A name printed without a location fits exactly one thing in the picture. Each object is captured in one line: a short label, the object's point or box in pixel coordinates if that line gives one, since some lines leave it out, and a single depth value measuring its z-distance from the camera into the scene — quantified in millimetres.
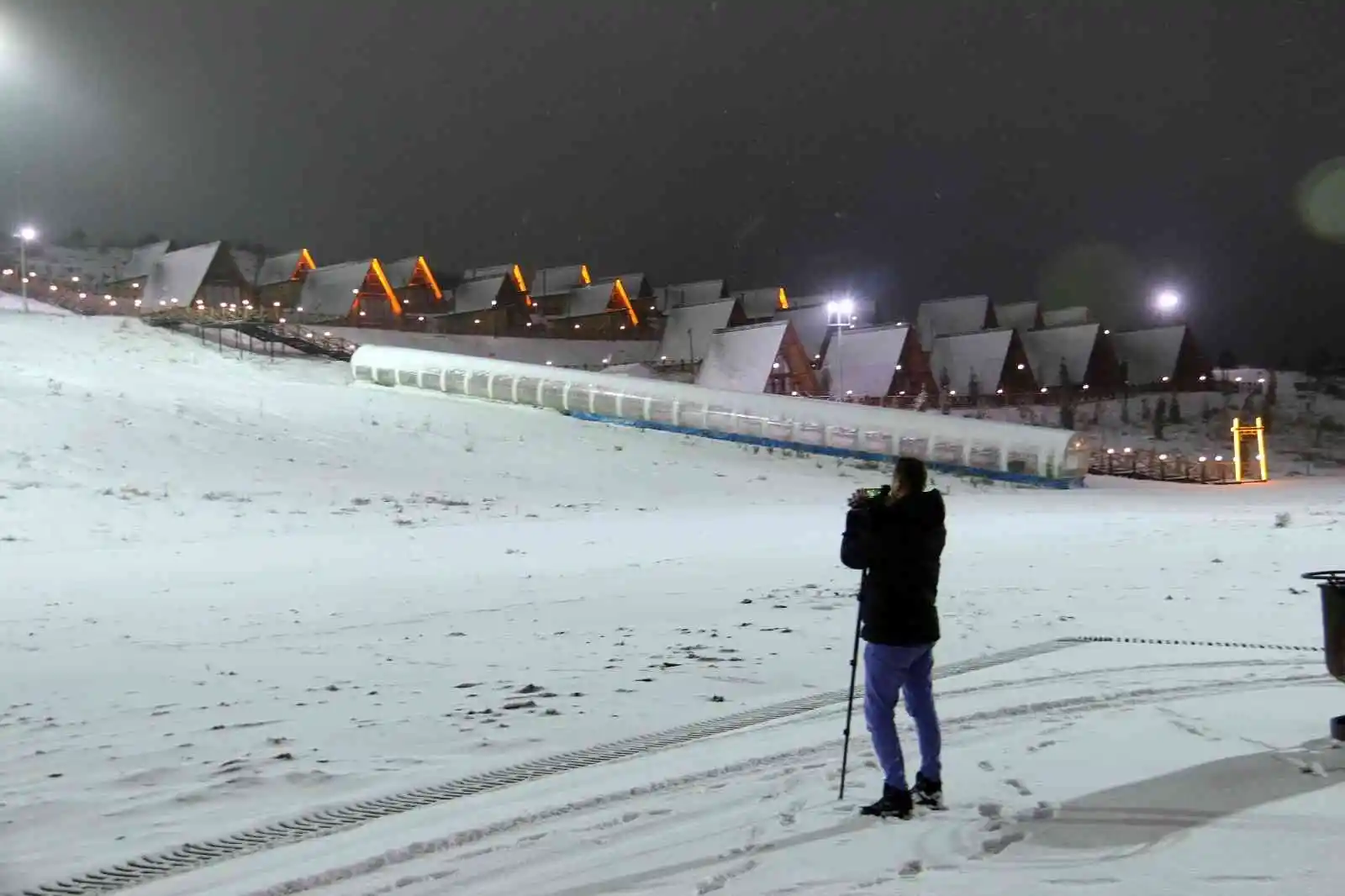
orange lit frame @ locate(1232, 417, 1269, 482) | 39356
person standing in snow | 4844
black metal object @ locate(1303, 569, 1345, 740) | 5480
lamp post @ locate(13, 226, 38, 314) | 41897
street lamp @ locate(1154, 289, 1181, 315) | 54244
